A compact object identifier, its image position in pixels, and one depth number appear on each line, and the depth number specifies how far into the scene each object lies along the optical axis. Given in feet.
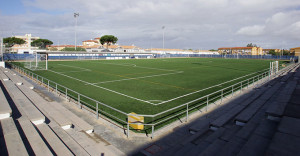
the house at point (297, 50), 326.98
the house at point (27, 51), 234.58
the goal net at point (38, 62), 113.35
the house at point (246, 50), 453.17
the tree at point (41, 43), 361.10
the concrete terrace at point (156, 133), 16.88
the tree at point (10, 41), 311.06
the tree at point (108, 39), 347.15
